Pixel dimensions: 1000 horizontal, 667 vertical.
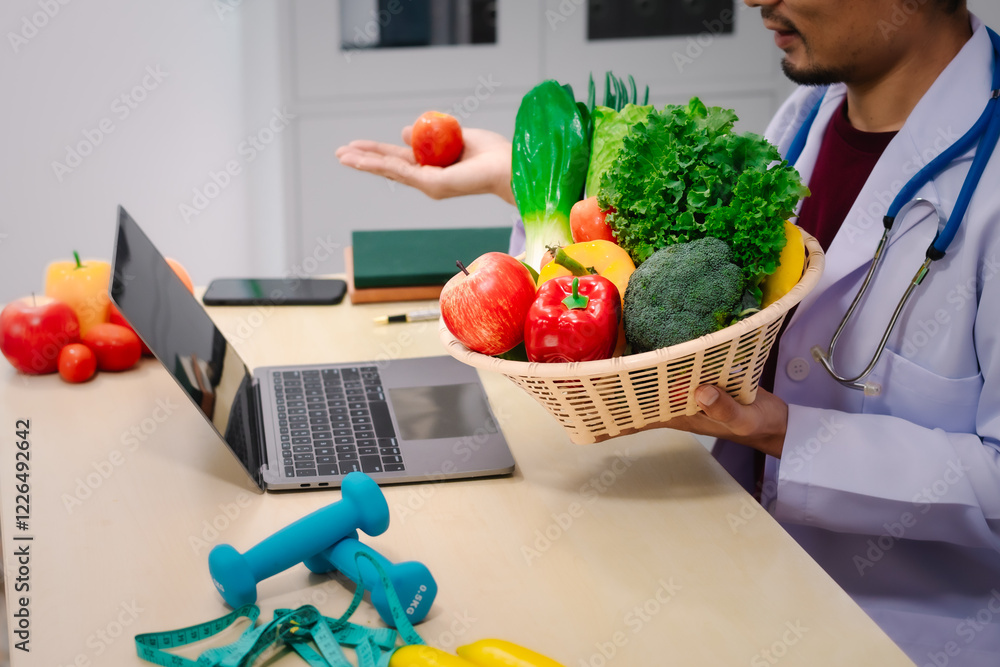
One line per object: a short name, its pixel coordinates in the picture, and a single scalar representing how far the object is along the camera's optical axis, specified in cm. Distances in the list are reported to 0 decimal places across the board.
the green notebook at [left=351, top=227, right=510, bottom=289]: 158
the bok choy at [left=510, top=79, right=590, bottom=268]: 127
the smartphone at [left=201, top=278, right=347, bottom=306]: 158
